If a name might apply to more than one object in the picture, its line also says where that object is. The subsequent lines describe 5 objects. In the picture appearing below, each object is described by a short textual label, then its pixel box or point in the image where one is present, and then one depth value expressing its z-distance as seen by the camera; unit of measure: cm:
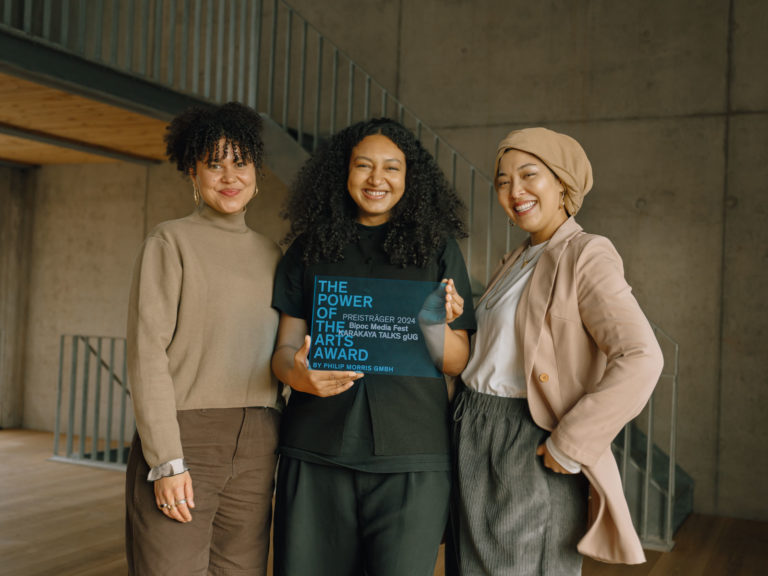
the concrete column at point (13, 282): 798
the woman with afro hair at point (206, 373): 175
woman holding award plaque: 167
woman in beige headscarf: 162
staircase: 450
